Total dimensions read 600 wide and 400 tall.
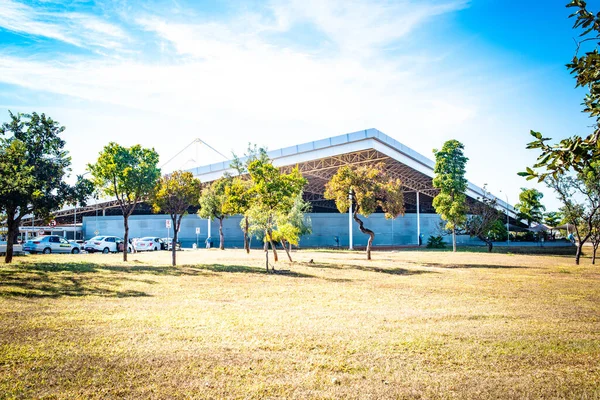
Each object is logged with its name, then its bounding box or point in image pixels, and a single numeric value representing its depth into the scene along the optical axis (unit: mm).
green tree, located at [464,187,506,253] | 44438
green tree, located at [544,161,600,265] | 24188
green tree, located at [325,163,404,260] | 25828
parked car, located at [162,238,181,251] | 43197
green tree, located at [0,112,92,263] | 19109
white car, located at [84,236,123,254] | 36062
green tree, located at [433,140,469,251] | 41438
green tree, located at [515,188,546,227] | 72938
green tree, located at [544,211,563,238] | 77375
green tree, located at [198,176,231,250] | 39594
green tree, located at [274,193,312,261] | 21141
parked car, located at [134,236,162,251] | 39625
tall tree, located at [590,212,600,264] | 25656
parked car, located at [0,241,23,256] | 29609
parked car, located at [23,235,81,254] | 32469
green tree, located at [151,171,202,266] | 21078
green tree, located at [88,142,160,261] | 21844
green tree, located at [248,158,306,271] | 19688
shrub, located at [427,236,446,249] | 51125
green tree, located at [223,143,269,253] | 20422
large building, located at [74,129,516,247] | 38875
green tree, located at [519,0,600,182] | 4016
